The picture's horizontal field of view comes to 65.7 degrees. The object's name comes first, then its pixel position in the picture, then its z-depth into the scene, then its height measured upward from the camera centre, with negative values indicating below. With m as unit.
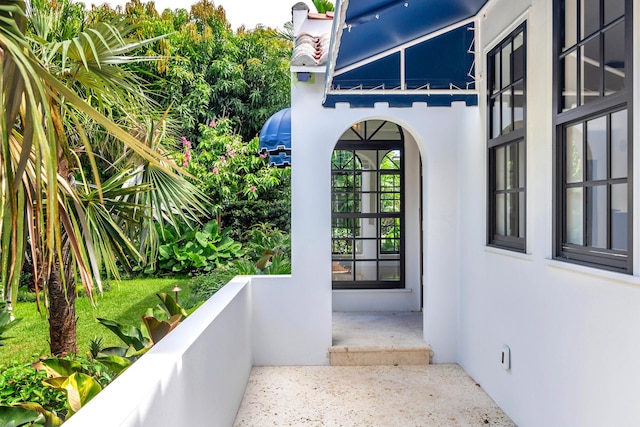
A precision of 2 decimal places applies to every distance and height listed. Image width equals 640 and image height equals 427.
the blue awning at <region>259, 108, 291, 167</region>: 10.19 +1.46
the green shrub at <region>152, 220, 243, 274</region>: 16.72 -1.44
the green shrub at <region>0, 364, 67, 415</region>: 4.41 -1.67
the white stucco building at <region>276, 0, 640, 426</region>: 3.75 +0.14
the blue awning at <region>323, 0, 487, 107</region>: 5.46 +1.82
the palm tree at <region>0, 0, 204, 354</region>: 2.47 +0.29
